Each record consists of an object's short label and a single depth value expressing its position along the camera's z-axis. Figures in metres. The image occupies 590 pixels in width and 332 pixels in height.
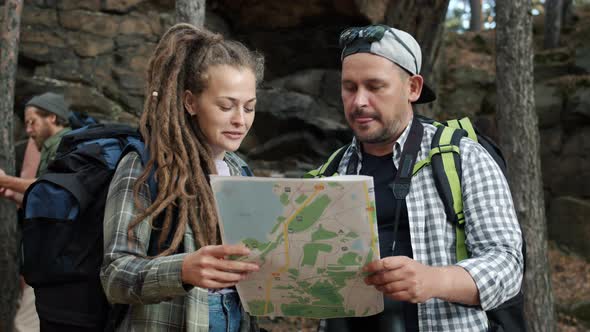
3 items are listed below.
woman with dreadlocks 2.08
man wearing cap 2.03
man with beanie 5.83
